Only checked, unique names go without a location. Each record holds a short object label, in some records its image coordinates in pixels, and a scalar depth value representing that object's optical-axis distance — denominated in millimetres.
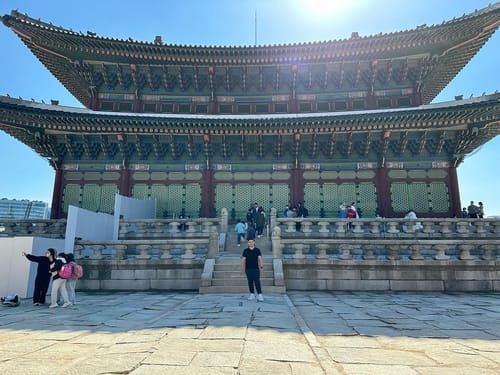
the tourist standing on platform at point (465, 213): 17483
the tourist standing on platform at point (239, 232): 14312
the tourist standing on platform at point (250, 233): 13523
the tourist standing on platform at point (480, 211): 16188
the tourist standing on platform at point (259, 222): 15094
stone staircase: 10062
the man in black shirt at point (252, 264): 8820
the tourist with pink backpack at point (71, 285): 8461
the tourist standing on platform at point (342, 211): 16953
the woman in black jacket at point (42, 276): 8492
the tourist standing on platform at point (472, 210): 16125
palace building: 17172
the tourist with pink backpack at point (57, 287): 8070
